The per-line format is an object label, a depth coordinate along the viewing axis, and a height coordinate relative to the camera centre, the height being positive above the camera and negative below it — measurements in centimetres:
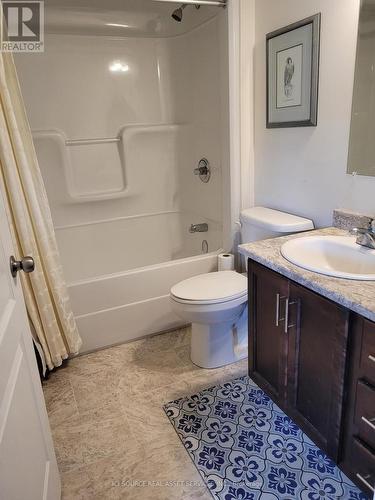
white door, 86 -68
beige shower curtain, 164 -41
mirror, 146 +4
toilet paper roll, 233 -83
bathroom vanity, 114 -79
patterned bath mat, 136 -129
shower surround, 230 -18
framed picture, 171 +20
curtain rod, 199 +63
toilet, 188 -86
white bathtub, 218 -91
